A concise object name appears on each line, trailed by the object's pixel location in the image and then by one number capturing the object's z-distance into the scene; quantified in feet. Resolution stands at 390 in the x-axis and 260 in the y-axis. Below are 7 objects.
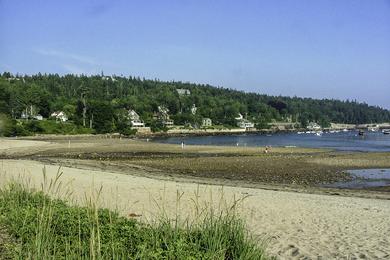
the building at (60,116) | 401.12
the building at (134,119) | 437.17
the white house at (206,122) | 522.31
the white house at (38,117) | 394.32
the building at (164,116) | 485.11
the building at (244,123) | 554.87
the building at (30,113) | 385.42
